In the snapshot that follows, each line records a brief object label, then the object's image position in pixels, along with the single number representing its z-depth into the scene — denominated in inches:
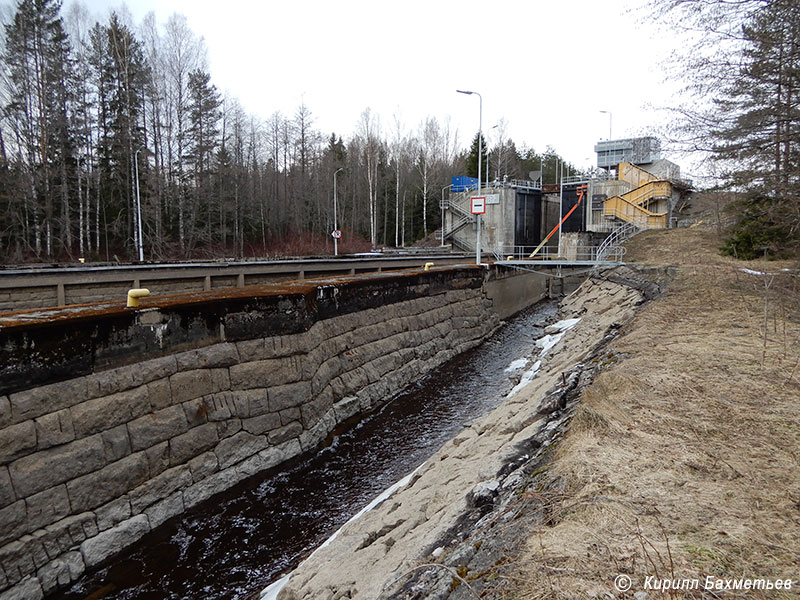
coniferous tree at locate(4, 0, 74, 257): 1011.9
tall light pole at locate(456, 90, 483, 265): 874.8
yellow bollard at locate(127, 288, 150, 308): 281.0
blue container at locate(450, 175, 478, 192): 1662.6
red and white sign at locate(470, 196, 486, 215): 842.8
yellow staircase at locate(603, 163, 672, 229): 1133.7
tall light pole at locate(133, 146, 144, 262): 875.4
